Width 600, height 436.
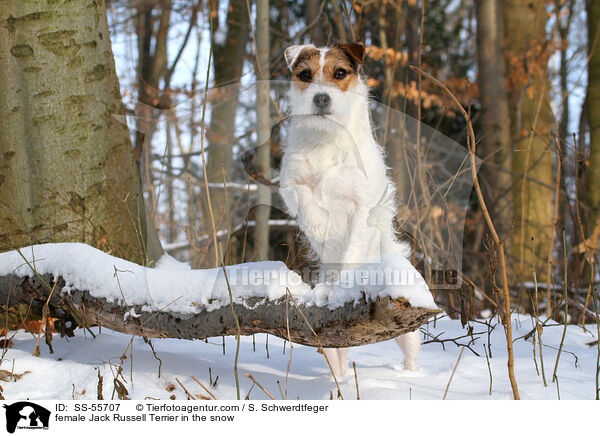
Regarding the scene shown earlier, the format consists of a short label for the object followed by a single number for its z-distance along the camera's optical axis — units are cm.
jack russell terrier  209
